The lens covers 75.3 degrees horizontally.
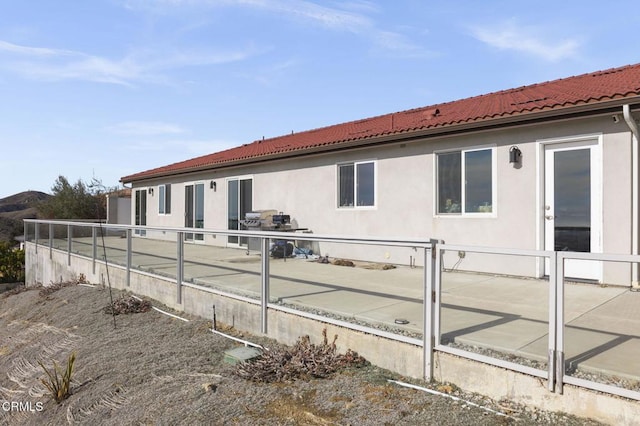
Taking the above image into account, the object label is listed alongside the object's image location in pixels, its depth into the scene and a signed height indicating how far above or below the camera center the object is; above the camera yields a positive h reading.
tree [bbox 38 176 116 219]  25.45 +0.59
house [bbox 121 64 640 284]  5.89 +0.71
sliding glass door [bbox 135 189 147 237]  17.91 +0.20
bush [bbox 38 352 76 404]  4.70 -2.02
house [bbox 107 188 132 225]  21.07 +0.12
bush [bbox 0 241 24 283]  16.27 -2.16
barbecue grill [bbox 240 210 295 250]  10.61 -0.24
